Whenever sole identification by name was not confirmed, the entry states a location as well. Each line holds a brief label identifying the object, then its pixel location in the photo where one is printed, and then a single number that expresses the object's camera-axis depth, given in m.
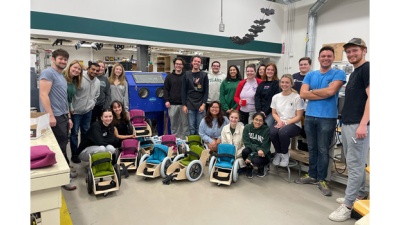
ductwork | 6.61
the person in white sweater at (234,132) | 3.47
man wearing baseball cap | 2.15
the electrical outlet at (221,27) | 5.66
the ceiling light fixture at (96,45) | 7.84
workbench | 1.33
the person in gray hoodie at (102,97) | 3.94
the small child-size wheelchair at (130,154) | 3.37
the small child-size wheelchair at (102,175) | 2.70
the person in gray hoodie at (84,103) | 3.33
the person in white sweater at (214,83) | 4.60
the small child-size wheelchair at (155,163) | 3.14
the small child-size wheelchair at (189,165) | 3.11
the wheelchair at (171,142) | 3.63
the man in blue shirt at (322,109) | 2.66
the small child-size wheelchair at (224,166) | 3.05
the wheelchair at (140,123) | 3.83
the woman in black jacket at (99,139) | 3.16
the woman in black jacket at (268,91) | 3.56
